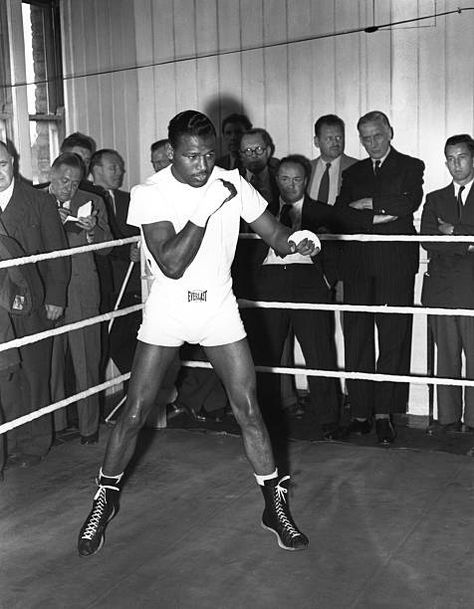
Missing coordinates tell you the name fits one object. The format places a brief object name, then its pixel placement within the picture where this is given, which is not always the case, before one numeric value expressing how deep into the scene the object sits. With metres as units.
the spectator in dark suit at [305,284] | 5.34
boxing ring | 4.29
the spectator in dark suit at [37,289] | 4.79
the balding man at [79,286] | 5.17
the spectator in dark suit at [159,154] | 6.07
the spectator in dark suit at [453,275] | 5.23
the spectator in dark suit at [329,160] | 5.93
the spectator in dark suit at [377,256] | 5.34
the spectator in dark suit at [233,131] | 6.25
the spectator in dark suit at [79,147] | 5.97
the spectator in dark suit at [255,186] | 5.57
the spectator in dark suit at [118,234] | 5.94
